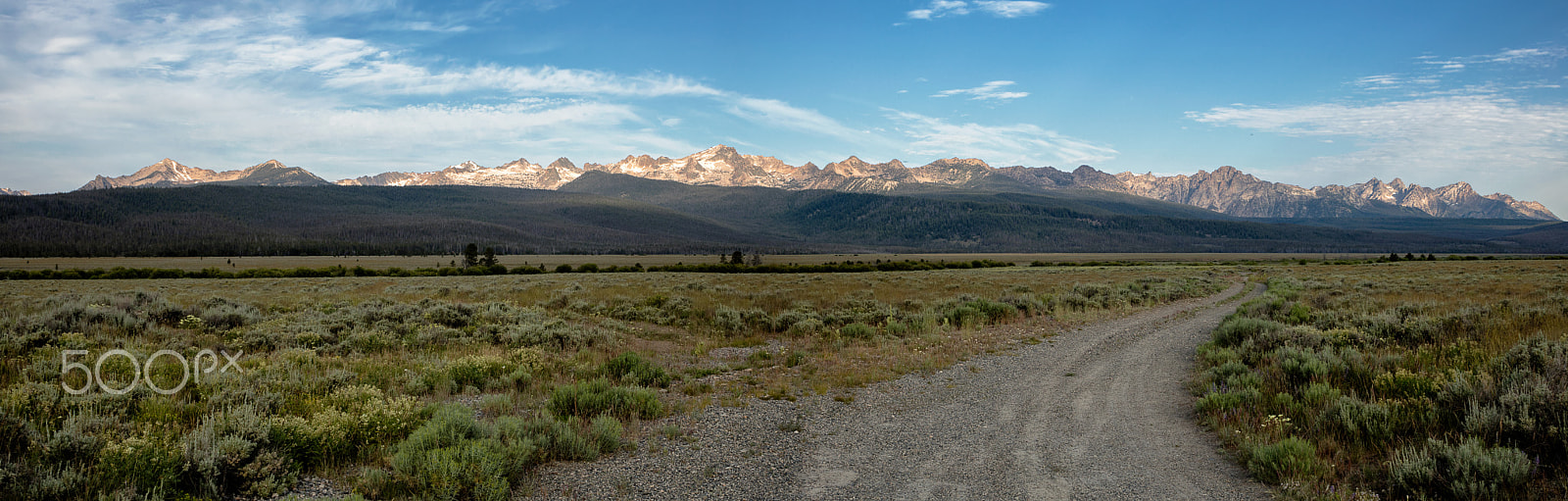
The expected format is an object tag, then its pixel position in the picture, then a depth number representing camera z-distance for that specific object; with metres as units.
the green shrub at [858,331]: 15.89
